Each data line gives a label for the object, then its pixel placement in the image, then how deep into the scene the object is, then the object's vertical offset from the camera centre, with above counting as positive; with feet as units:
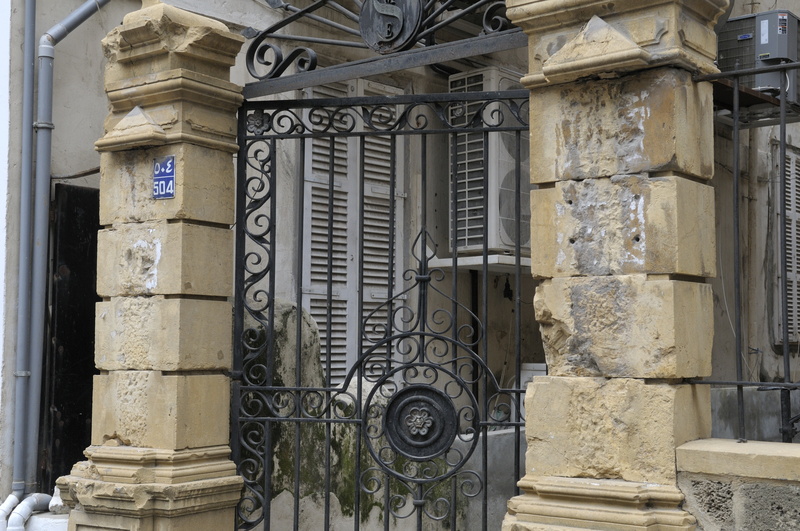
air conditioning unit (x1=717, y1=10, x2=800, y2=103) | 29.25 +8.08
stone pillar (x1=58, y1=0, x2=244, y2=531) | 17.54 +0.52
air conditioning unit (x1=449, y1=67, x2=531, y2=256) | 27.94 +3.90
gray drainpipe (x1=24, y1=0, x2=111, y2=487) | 19.56 +1.71
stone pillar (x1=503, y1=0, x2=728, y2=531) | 13.07 +0.83
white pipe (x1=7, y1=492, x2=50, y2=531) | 18.88 -3.63
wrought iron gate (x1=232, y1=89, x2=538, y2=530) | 16.71 +0.20
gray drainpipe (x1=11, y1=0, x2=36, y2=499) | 19.36 +0.97
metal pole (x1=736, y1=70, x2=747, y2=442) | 13.01 +0.73
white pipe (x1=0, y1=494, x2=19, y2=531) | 18.99 -3.56
